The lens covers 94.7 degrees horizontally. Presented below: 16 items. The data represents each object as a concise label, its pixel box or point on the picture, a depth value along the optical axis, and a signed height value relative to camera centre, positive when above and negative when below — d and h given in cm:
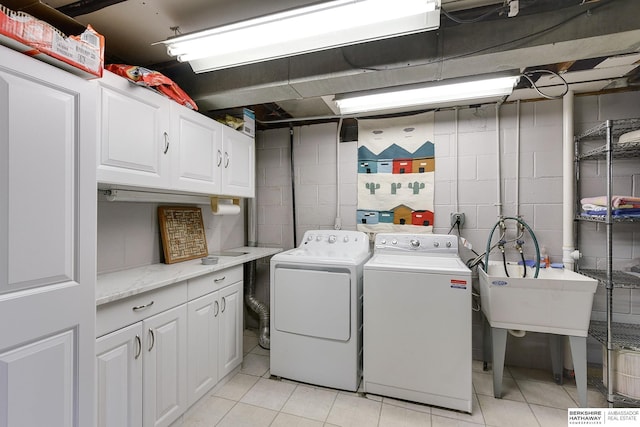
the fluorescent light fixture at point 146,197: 179 +12
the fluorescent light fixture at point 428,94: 199 +87
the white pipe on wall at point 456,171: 264 +38
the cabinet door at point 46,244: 94 -11
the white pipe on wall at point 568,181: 229 +25
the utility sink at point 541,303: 193 -61
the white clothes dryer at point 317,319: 214 -80
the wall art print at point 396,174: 271 +37
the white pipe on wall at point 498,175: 252 +33
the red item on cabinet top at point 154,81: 162 +79
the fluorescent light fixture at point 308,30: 132 +92
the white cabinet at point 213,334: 192 -87
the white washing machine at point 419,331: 192 -80
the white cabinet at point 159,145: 154 +44
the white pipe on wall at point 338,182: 298 +32
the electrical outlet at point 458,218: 261 -4
